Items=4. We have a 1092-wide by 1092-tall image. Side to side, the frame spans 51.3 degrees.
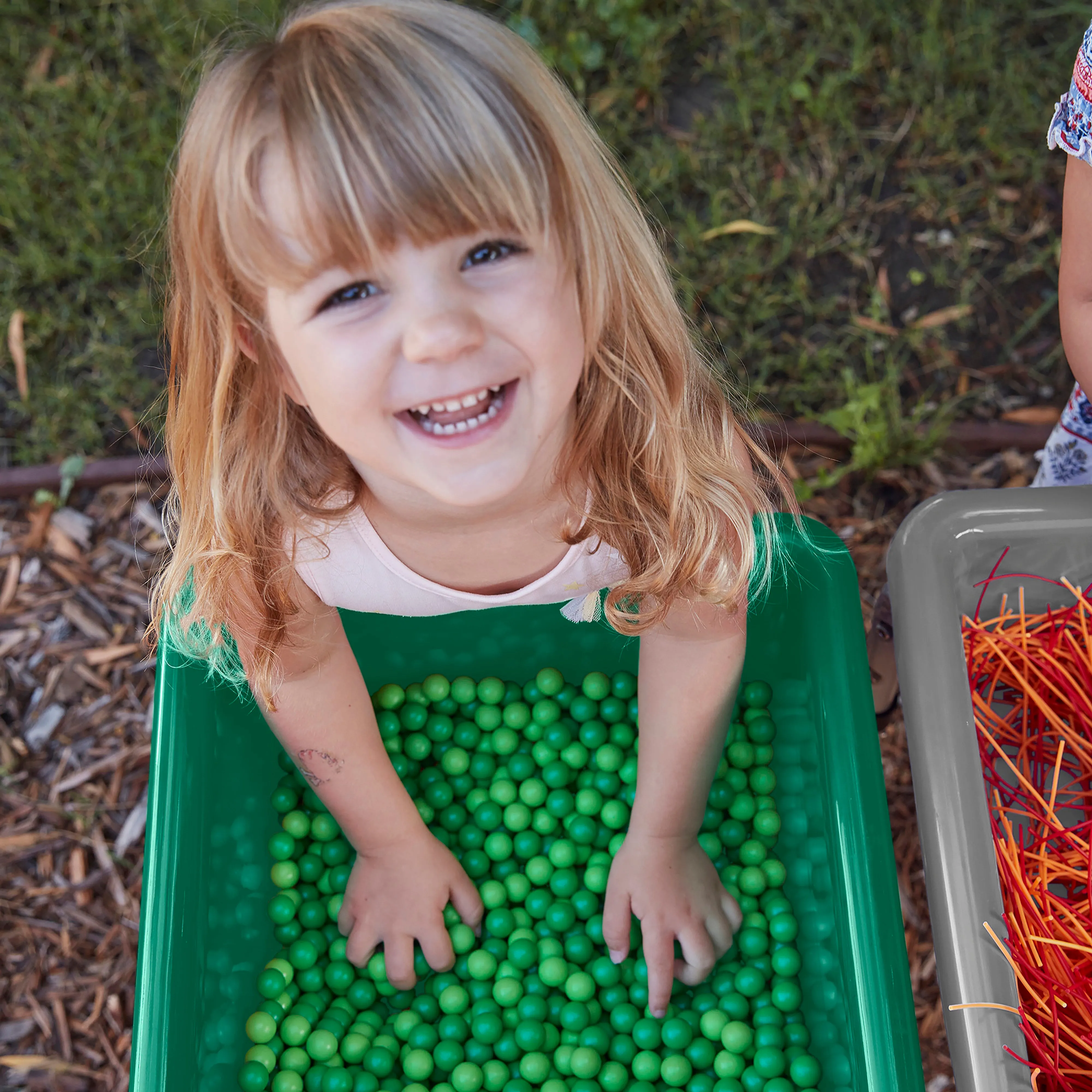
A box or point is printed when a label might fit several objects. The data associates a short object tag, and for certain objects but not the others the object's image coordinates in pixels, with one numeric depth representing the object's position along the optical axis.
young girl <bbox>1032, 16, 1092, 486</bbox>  0.99
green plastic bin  1.00
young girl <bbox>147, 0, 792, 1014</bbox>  0.71
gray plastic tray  0.89
